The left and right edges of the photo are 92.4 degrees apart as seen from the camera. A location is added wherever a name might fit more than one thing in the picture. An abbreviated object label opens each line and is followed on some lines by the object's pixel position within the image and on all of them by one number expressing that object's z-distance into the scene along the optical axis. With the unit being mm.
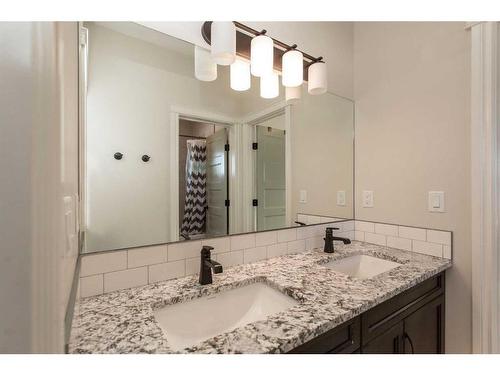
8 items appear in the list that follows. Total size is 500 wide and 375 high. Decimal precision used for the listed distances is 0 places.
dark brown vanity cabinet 698
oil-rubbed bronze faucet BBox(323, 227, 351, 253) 1277
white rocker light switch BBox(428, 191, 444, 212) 1212
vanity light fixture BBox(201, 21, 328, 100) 939
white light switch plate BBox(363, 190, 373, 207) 1506
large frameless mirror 846
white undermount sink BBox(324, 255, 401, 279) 1225
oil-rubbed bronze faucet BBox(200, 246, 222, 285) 866
